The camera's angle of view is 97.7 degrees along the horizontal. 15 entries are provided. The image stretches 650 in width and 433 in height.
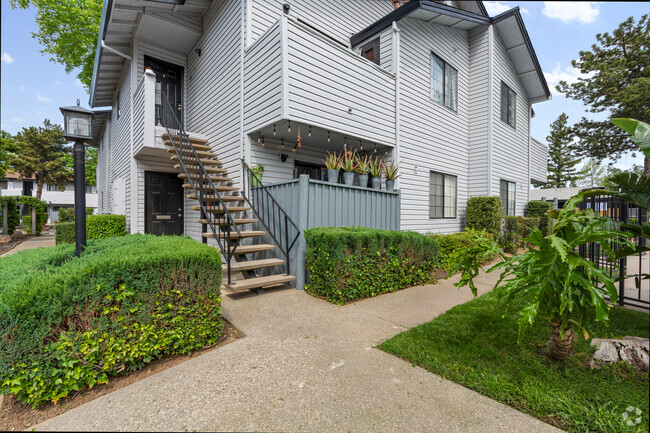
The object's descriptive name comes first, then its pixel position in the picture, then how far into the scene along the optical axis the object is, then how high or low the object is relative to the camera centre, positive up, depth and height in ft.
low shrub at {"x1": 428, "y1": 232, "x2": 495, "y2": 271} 22.93 -2.42
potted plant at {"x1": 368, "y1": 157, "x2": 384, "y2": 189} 21.34 +3.02
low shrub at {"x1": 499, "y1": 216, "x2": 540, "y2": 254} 31.17 -1.76
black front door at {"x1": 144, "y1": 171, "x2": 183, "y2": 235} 27.22 +0.92
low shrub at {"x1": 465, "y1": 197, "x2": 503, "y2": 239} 29.91 +0.16
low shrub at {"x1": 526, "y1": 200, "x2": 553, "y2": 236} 39.40 +0.70
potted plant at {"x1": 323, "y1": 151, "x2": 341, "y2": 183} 19.38 +2.99
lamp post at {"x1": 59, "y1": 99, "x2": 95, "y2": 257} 10.71 +2.65
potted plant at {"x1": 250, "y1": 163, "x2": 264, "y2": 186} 20.03 +2.86
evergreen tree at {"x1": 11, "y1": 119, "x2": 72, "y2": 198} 87.15 +17.75
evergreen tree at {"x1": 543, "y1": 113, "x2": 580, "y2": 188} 107.65 +21.62
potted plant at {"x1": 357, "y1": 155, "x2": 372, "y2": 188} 20.58 +3.04
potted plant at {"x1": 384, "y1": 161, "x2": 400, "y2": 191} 22.96 +3.12
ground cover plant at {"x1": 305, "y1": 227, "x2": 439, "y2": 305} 14.24 -2.57
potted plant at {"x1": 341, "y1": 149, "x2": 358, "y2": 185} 20.01 +2.99
